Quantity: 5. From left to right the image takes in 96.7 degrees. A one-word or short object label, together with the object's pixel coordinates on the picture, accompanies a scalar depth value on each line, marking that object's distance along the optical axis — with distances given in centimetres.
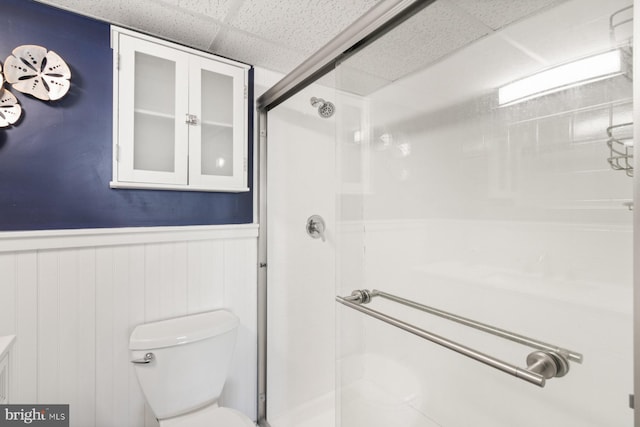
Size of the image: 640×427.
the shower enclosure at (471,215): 57
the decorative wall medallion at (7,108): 109
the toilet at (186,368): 119
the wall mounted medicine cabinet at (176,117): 125
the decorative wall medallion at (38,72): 111
